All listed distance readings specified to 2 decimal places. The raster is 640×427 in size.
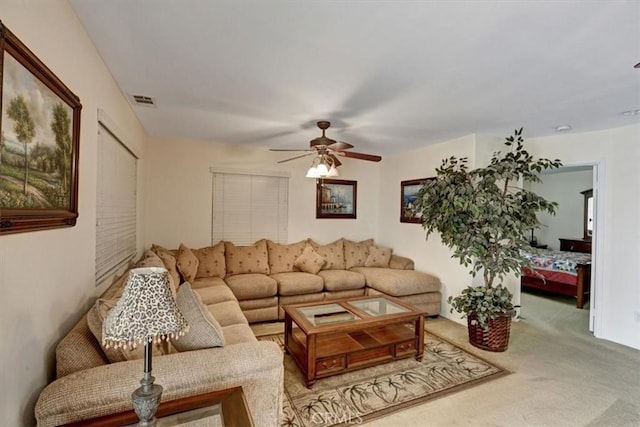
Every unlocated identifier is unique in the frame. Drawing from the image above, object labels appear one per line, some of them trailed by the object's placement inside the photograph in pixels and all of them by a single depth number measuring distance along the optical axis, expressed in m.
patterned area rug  2.06
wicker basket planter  3.01
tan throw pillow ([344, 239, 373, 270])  4.91
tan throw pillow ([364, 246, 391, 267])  4.86
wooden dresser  6.41
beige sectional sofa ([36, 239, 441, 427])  1.22
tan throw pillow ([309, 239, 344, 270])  4.77
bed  4.53
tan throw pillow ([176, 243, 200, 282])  3.57
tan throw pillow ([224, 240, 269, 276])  4.20
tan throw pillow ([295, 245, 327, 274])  4.40
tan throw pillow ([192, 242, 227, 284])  3.94
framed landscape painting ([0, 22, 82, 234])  1.01
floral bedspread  4.71
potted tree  2.96
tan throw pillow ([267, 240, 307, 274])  4.46
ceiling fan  2.93
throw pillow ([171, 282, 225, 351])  1.61
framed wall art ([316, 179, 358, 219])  5.16
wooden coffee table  2.44
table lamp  0.99
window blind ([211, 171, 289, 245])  4.52
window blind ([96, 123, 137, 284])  2.12
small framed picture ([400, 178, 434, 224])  4.59
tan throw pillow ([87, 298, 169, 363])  1.39
